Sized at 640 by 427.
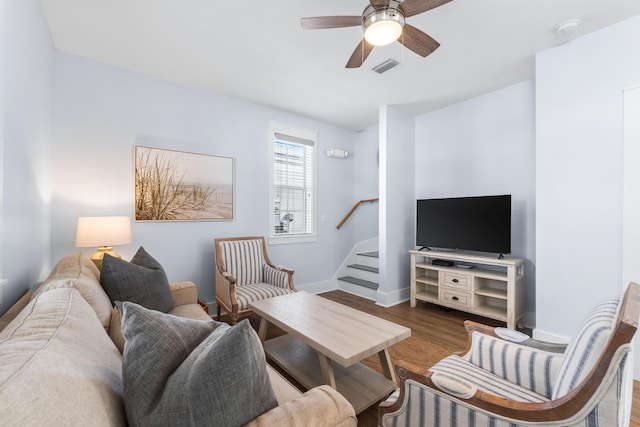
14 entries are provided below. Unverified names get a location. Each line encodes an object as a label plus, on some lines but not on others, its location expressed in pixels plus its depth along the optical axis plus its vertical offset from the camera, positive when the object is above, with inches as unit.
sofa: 19.7 -14.4
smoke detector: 85.0 +58.9
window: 155.0 +17.4
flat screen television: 120.0 -4.4
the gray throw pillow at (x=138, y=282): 67.6 -17.9
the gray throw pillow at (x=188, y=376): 27.2 -17.0
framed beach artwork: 115.5 +12.1
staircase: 164.1 -40.1
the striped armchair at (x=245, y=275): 106.2 -27.8
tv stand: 113.9 -33.6
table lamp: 91.5 -7.0
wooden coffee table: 65.9 -31.1
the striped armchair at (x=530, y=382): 32.0 -26.7
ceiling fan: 65.8 +48.3
